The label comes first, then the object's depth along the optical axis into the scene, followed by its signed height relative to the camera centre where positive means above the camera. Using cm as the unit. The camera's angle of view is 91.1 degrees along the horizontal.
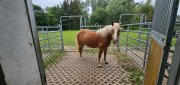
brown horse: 199 -27
